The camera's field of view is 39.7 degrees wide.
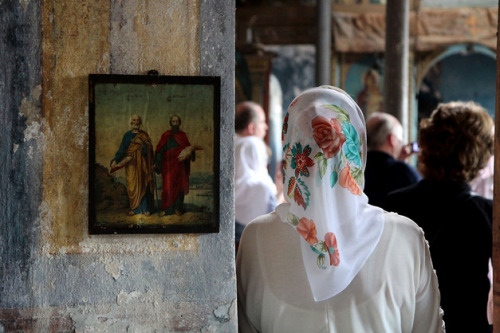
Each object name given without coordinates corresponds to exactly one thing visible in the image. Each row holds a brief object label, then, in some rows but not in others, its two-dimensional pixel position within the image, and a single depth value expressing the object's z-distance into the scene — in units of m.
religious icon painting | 1.96
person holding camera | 4.43
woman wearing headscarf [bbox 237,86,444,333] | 2.10
